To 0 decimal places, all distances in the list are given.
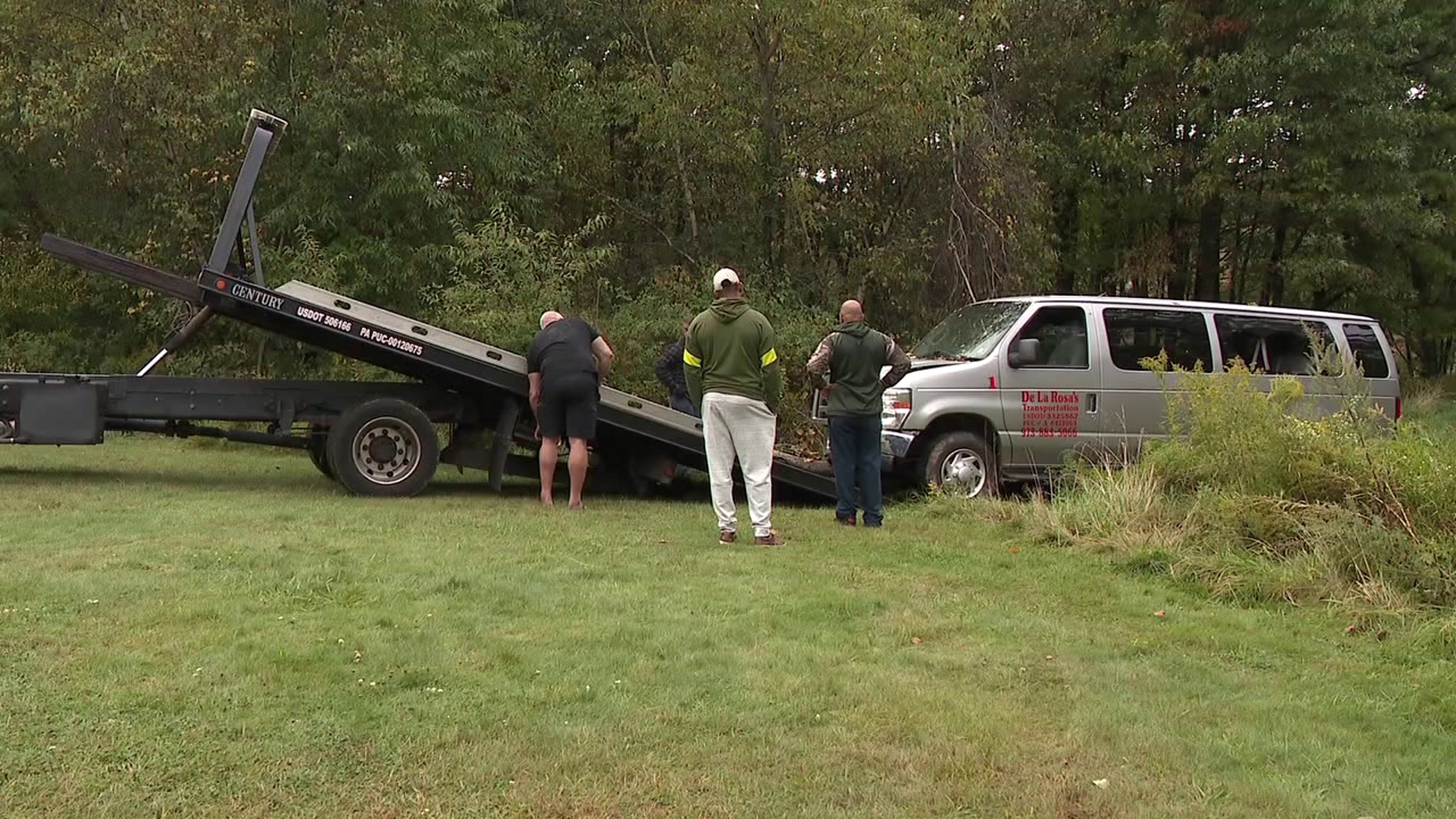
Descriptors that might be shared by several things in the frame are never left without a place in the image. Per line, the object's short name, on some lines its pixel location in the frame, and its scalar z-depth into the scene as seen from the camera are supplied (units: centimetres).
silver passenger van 1007
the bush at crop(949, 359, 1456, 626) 622
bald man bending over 895
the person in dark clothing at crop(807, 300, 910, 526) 844
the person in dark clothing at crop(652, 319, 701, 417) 1168
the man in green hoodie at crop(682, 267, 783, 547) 758
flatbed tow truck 898
